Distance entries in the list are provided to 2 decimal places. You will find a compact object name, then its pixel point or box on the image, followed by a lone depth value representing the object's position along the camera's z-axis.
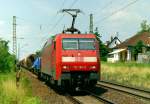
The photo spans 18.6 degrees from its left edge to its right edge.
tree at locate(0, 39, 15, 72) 47.17
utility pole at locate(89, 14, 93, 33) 52.84
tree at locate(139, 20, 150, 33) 139.50
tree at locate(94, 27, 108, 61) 100.68
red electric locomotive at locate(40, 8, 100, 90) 22.58
